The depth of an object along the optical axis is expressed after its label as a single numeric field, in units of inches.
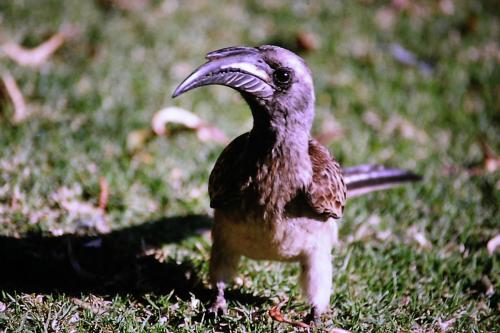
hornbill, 267.0
